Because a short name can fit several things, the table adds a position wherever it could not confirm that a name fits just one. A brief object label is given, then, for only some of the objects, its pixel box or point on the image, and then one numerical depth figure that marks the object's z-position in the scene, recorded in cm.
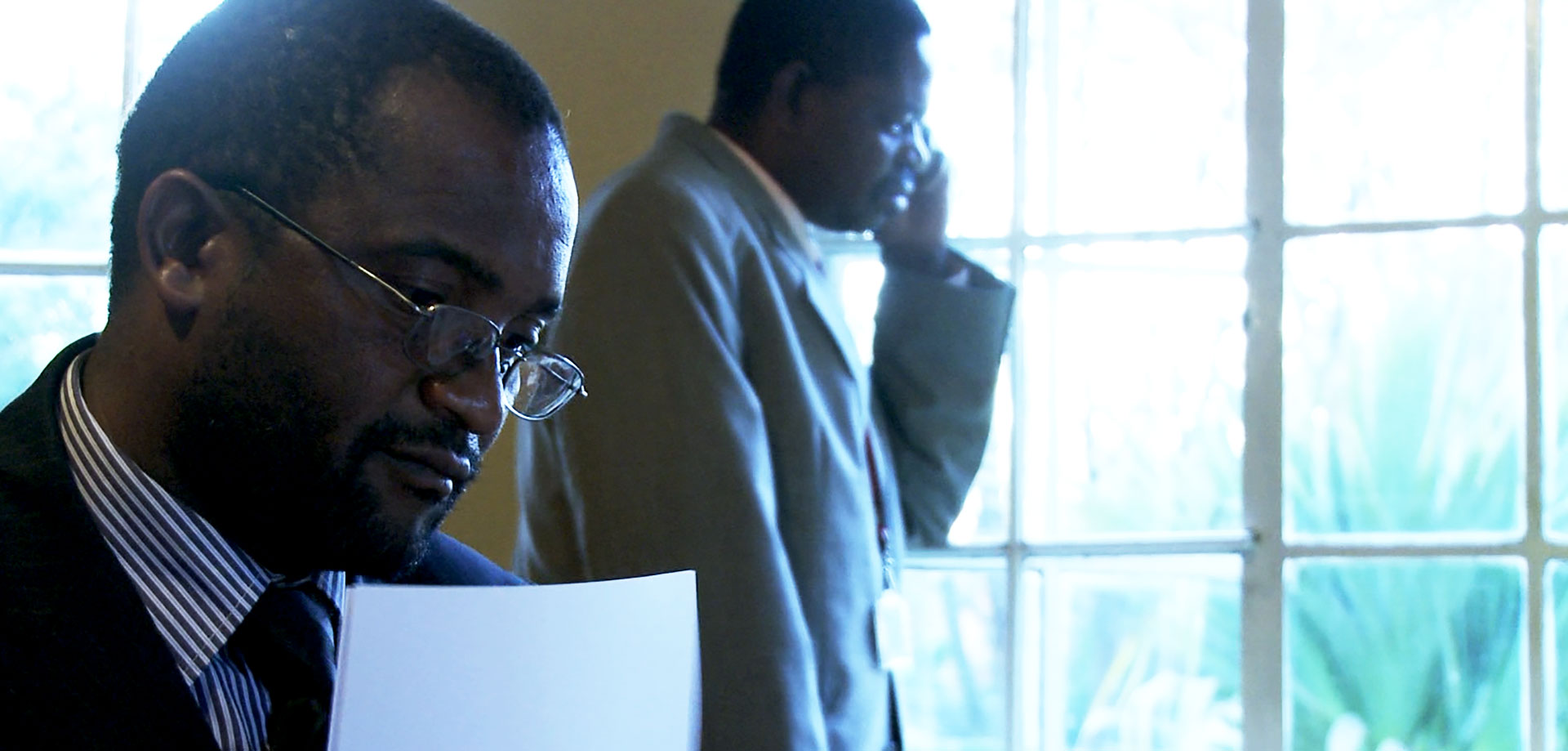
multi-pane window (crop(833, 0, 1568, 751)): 422
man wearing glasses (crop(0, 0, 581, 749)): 282
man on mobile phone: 374
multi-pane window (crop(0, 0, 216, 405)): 449
